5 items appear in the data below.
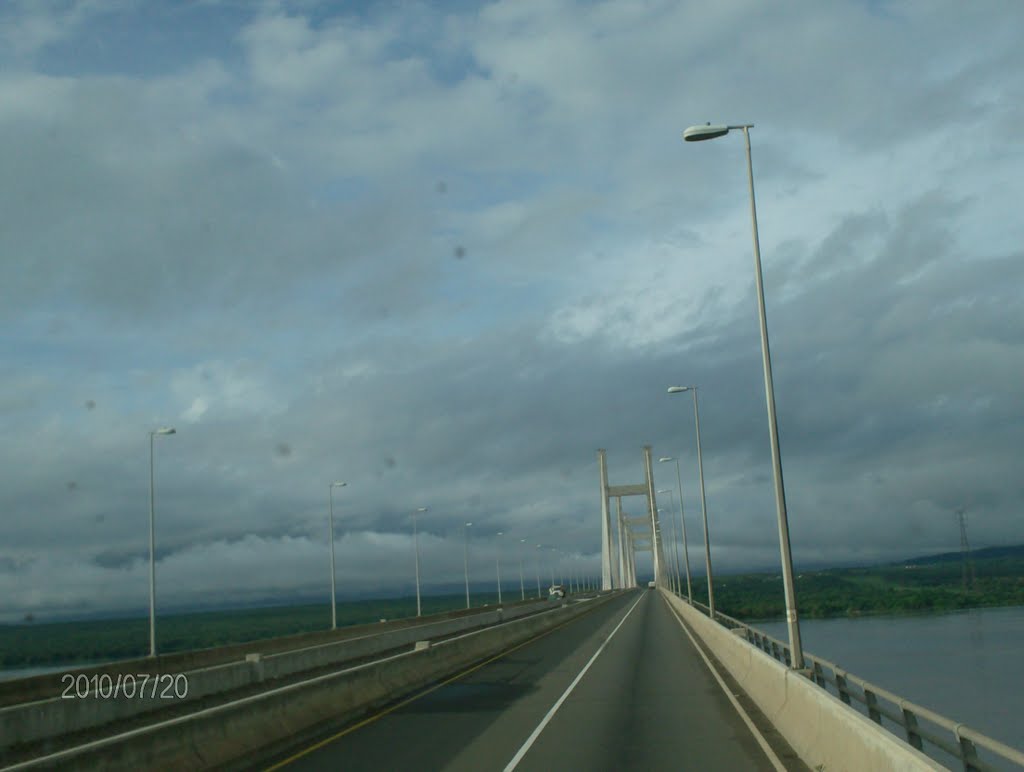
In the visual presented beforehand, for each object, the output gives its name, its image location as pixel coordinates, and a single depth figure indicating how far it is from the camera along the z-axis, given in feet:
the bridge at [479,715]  37.37
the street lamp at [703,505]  141.17
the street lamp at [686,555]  215.67
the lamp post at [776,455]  53.93
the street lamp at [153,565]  116.26
